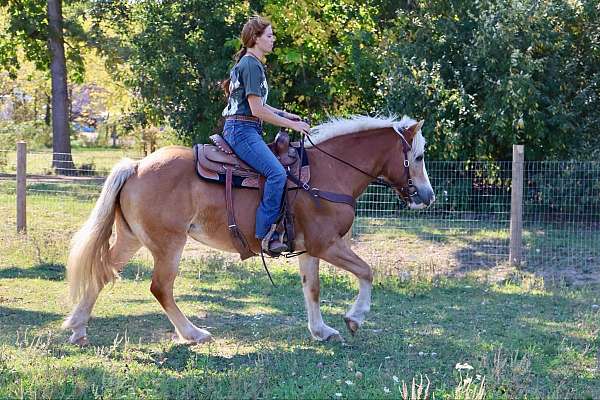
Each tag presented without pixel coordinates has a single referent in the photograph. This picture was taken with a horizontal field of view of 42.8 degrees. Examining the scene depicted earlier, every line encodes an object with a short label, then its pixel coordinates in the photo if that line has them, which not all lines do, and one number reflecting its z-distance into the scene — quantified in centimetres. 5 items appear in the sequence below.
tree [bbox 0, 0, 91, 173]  2423
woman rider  667
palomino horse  684
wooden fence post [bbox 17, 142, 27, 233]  1333
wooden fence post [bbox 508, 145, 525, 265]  1148
